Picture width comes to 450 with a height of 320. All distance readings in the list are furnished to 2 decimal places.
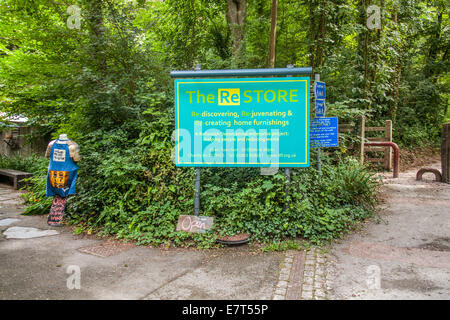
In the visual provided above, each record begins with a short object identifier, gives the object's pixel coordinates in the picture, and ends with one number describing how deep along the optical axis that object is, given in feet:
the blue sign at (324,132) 20.58
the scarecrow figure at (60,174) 21.03
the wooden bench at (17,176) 34.55
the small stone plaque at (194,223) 18.81
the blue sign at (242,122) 18.74
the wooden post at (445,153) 29.30
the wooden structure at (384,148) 39.22
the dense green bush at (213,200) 18.26
